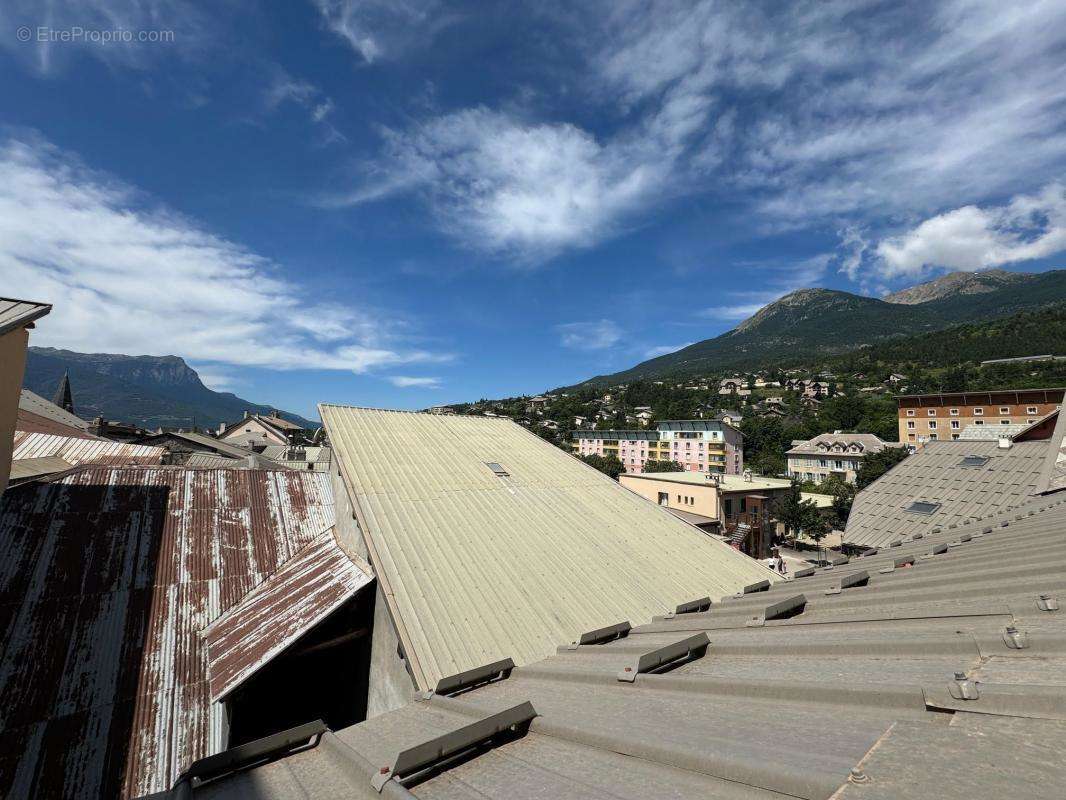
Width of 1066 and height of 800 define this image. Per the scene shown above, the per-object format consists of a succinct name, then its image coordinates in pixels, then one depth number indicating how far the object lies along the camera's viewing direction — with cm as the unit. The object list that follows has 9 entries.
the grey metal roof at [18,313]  815
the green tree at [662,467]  7781
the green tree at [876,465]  5385
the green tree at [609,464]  7314
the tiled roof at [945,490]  1150
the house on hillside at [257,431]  6359
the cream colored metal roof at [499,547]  763
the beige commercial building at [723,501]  3566
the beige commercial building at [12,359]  859
